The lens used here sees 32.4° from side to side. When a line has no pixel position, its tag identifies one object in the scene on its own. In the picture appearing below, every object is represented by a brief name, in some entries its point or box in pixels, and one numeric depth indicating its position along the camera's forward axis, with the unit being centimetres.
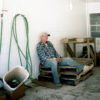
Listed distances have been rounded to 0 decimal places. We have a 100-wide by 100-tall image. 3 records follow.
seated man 361
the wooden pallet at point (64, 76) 366
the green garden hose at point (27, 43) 326
